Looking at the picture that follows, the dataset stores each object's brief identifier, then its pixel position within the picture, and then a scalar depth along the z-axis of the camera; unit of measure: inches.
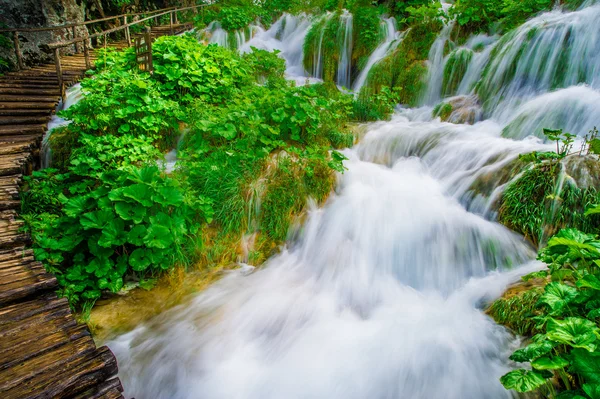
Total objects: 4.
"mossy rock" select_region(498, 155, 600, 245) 142.4
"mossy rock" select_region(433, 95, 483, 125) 259.0
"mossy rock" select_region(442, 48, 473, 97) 290.7
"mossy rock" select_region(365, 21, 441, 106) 305.6
